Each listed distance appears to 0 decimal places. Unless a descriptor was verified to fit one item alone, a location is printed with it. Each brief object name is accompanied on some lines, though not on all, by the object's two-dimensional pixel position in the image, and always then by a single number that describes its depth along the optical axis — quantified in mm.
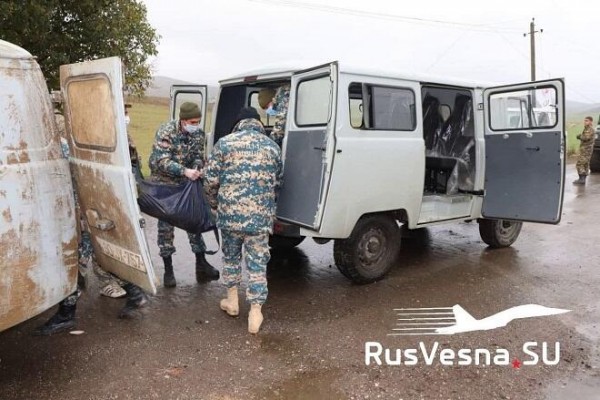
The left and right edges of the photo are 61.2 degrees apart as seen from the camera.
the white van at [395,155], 4293
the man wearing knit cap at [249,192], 3846
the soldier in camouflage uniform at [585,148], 12672
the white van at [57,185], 2646
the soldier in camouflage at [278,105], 4574
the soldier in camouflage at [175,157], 4523
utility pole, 25156
